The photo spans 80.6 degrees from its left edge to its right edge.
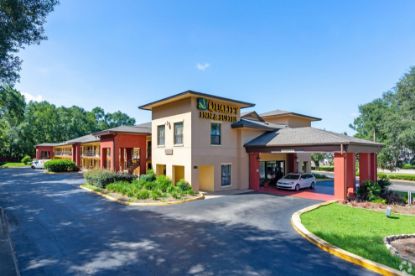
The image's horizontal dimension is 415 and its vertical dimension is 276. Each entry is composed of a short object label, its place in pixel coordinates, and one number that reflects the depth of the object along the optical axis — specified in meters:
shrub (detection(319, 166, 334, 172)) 45.26
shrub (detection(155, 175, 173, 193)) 18.23
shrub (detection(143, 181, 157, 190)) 18.45
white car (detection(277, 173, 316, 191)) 20.48
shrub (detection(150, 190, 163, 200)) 15.76
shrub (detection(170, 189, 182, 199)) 16.32
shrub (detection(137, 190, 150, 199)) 15.84
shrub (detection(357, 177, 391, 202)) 16.17
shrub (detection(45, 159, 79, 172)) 34.97
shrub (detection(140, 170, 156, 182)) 20.82
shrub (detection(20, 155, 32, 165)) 55.03
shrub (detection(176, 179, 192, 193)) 17.76
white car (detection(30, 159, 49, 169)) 42.62
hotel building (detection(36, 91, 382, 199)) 17.44
